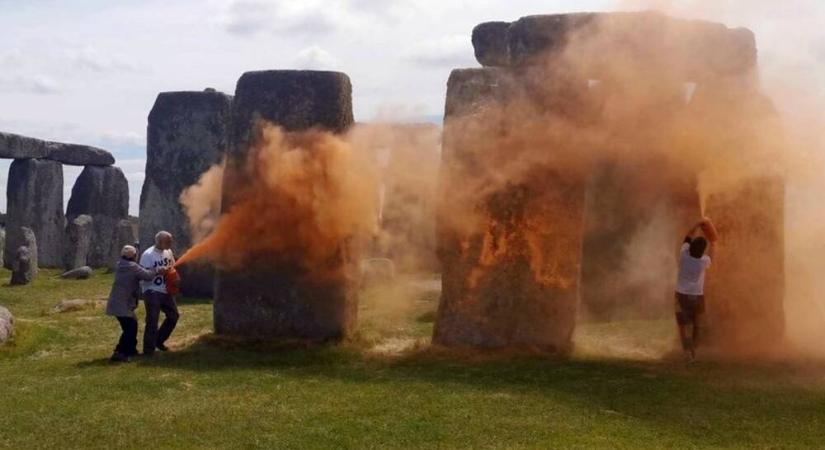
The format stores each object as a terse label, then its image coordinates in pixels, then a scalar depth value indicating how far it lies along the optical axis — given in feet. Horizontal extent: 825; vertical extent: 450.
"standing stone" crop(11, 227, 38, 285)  71.05
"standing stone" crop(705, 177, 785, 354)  40.57
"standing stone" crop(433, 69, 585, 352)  39.73
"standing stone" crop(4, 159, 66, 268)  90.94
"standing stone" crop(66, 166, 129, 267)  92.48
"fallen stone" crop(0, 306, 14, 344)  41.37
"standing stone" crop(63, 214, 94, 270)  85.92
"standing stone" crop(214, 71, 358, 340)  42.47
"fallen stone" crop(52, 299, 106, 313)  55.47
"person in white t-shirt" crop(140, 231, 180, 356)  39.78
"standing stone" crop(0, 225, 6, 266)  88.83
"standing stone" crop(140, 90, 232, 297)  68.33
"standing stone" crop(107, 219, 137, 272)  91.61
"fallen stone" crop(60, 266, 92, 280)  77.10
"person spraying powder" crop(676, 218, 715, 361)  37.52
